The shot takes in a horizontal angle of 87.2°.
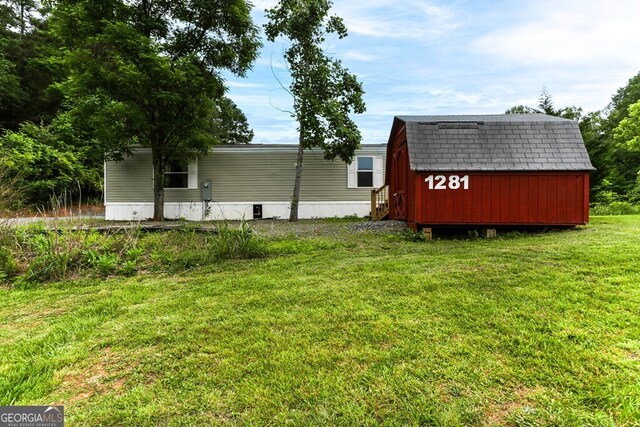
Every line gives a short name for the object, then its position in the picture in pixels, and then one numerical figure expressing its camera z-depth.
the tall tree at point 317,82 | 11.28
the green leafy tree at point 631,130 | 19.19
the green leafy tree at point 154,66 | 9.18
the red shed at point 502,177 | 7.21
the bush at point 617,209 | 12.98
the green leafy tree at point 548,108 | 16.42
